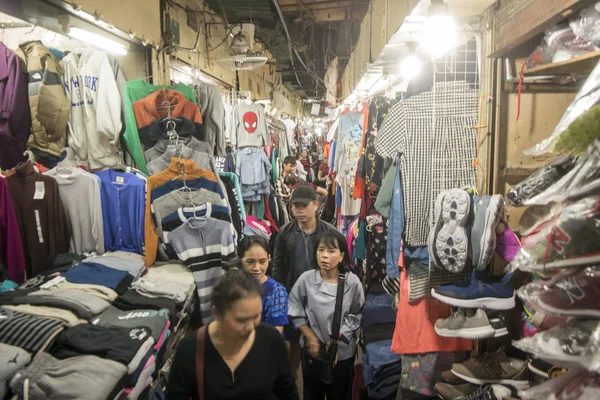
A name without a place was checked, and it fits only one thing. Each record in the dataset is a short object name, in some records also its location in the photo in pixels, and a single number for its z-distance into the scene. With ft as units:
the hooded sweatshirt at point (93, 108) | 9.54
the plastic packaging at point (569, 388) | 3.33
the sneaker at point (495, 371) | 7.41
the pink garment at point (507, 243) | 7.16
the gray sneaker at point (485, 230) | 6.97
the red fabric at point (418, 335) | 9.01
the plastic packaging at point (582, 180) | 3.35
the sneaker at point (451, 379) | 8.29
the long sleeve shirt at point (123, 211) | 9.77
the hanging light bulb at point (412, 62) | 10.35
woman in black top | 4.97
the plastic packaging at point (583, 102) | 3.46
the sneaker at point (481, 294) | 7.16
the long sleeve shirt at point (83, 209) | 9.16
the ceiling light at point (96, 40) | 9.95
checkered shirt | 8.80
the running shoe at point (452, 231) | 7.11
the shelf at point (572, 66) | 5.19
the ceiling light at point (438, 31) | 6.93
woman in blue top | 8.27
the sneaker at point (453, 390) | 7.88
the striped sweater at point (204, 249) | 9.29
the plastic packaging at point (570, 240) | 3.40
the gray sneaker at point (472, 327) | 7.17
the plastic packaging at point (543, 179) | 4.29
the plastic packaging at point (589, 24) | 5.01
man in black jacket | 9.98
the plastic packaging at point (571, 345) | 3.27
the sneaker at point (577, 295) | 3.48
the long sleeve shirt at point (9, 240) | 7.59
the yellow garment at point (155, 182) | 9.64
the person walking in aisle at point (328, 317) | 8.07
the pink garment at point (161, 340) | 6.38
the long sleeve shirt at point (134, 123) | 10.64
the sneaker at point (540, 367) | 6.24
